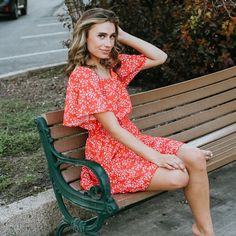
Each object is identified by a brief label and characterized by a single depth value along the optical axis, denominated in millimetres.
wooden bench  3049
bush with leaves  5660
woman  3076
